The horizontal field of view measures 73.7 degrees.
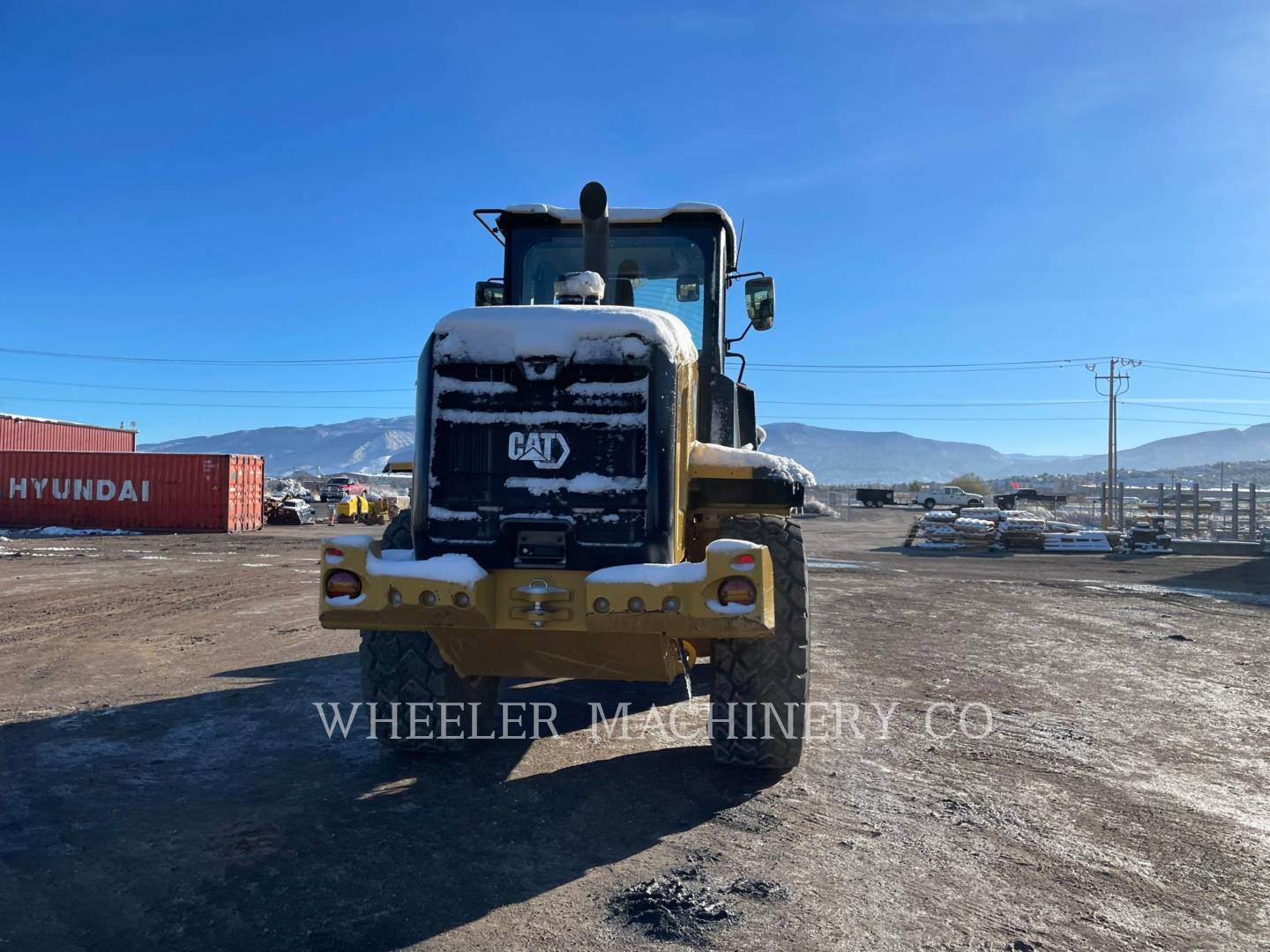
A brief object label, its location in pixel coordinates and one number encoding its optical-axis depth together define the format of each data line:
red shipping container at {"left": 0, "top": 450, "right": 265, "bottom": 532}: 26.98
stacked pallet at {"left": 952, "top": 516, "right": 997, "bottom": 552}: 23.41
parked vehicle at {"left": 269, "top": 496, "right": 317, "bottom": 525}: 31.56
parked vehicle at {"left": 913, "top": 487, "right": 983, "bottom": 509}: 55.81
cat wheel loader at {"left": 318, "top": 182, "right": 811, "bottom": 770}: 3.61
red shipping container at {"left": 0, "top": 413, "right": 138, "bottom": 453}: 34.19
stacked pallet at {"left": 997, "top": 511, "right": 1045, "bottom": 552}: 23.08
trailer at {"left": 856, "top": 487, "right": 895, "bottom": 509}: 60.93
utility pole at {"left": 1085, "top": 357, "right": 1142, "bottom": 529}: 31.90
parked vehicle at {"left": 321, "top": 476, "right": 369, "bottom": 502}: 46.00
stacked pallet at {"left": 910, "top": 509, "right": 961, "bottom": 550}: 23.64
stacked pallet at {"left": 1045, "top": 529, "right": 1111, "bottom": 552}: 22.84
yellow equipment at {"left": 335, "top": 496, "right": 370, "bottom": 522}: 31.88
